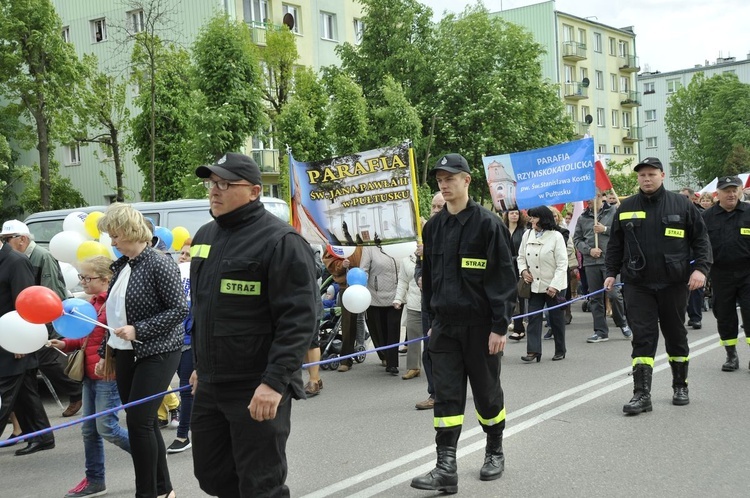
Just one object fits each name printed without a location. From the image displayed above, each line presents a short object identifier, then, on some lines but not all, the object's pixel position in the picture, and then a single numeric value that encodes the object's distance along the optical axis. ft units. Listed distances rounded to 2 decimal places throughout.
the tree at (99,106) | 96.84
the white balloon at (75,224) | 29.40
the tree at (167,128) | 92.63
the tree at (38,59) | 89.71
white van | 38.86
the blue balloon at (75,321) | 18.56
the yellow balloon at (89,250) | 24.36
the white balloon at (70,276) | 31.48
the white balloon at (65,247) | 27.50
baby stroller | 37.23
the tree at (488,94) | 127.13
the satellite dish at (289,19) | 125.59
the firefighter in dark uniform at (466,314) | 17.78
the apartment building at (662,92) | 287.48
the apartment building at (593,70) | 199.21
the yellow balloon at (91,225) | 28.55
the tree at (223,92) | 71.51
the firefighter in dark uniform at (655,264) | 23.63
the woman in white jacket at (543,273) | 34.12
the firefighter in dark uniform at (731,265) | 28.96
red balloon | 17.54
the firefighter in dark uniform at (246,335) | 12.45
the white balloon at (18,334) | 19.47
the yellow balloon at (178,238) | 31.81
